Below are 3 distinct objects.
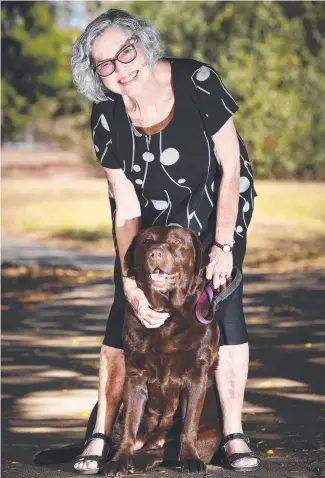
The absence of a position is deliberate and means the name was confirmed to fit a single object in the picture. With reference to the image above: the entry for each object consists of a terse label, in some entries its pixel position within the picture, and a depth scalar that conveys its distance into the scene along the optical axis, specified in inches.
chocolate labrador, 189.3
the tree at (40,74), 1345.0
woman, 191.3
